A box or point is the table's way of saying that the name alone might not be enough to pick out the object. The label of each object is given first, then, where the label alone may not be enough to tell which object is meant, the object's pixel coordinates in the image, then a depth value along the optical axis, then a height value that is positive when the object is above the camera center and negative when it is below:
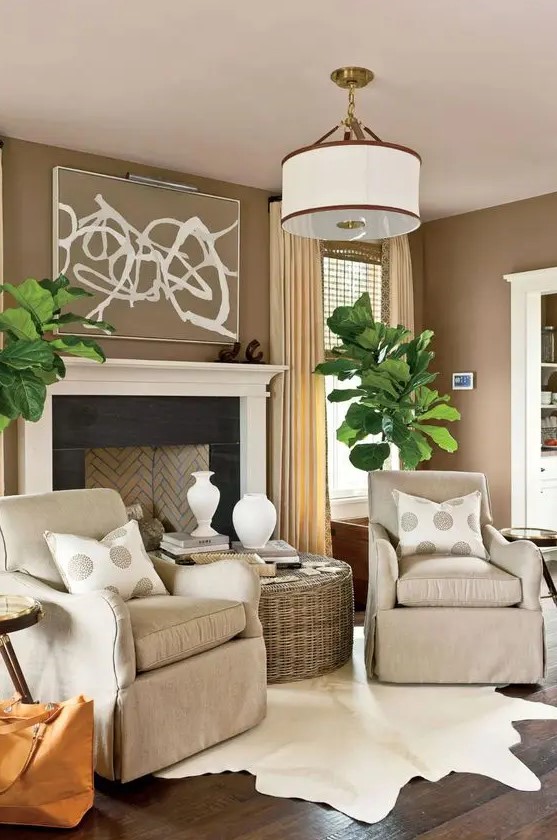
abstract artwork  4.64 +0.94
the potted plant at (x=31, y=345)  3.69 +0.32
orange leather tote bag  2.49 -1.04
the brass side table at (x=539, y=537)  4.24 -0.62
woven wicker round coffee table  3.73 -0.93
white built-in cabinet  5.73 +0.08
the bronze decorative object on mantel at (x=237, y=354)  5.20 +0.39
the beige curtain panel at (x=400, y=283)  6.07 +0.97
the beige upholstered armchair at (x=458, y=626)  3.70 -0.91
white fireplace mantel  4.45 +0.17
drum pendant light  2.87 +0.82
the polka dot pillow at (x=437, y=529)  4.00 -0.54
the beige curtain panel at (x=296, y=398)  5.46 +0.12
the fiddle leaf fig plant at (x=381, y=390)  4.98 +0.16
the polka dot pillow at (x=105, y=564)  3.11 -0.55
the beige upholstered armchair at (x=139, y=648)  2.77 -0.81
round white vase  4.28 -0.52
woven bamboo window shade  5.82 +0.99
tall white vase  4.52 -0.45
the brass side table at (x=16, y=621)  2.65 -0.64
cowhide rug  2.75 -1.18
